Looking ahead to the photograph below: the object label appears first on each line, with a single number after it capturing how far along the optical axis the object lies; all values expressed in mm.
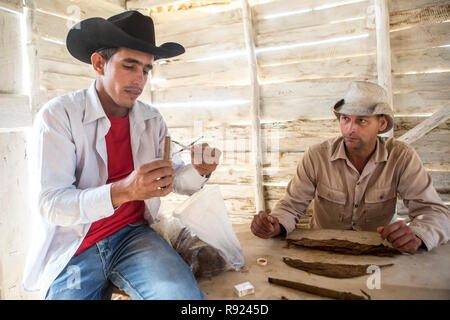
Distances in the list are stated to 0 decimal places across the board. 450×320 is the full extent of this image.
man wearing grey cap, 2223
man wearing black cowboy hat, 1471
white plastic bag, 1729
